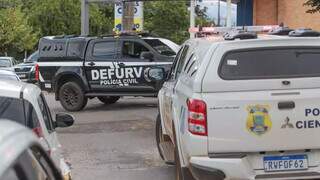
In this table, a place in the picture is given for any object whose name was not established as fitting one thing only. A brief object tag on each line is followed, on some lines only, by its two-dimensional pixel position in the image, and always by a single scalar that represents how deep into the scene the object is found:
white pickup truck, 6.53
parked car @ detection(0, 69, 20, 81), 10.15
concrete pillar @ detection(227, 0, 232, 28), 22.41
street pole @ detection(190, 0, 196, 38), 26.59
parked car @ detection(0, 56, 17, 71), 30.03
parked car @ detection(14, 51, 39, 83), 31.12
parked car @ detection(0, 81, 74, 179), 5.34
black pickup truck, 17.66
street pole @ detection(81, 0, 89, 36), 26.39
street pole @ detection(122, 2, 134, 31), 24.52
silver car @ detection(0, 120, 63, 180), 2.56
